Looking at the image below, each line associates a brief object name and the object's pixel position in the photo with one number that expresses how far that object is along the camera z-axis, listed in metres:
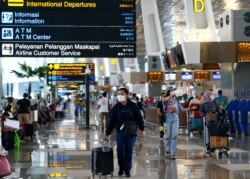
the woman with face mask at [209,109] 14.26
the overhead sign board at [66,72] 35.31
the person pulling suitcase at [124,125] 11.16
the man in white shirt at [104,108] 25.45
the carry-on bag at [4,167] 9.32
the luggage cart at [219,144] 14.27
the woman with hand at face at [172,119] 14.27
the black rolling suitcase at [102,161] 10.74
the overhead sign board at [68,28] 15.16
